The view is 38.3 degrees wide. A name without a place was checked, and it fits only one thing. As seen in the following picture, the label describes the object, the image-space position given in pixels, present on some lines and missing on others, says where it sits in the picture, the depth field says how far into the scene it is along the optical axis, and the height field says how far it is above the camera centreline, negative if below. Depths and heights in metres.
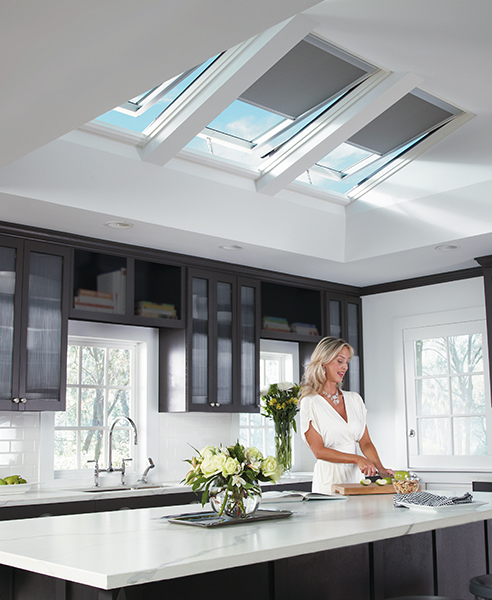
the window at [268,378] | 5.97 +0.20
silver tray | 2.27 -0.39
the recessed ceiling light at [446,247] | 5.09 +1.10
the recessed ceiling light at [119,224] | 4.43 +1.11
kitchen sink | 4.57 -0.57
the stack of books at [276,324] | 5.86 +0.64
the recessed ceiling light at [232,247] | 5.02 +1.09
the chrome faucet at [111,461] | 4.86 -0.41
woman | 3.59 -0.10
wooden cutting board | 3.22 -0.40
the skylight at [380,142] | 4.44 +1.74
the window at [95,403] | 4.89 -0.01
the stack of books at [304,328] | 6.11 +0.62
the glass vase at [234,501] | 2.34 -0.33
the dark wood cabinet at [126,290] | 4.71 +0.77
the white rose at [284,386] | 5.80 +0.12
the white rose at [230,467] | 2.29 -0.21
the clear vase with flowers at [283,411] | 5.79 -0.08
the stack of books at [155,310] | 5.00 +0.65
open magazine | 3.00 -0.42
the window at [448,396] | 5.65 +0.03
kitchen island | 1.68 -0.42
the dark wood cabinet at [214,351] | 5.20 +0.37
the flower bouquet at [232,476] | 2.31 -0.25
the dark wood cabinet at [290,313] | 5.91 +0.75
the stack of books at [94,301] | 4.68 +0.67
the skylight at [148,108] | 3.88 +1.66
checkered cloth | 2.76 -0.39
